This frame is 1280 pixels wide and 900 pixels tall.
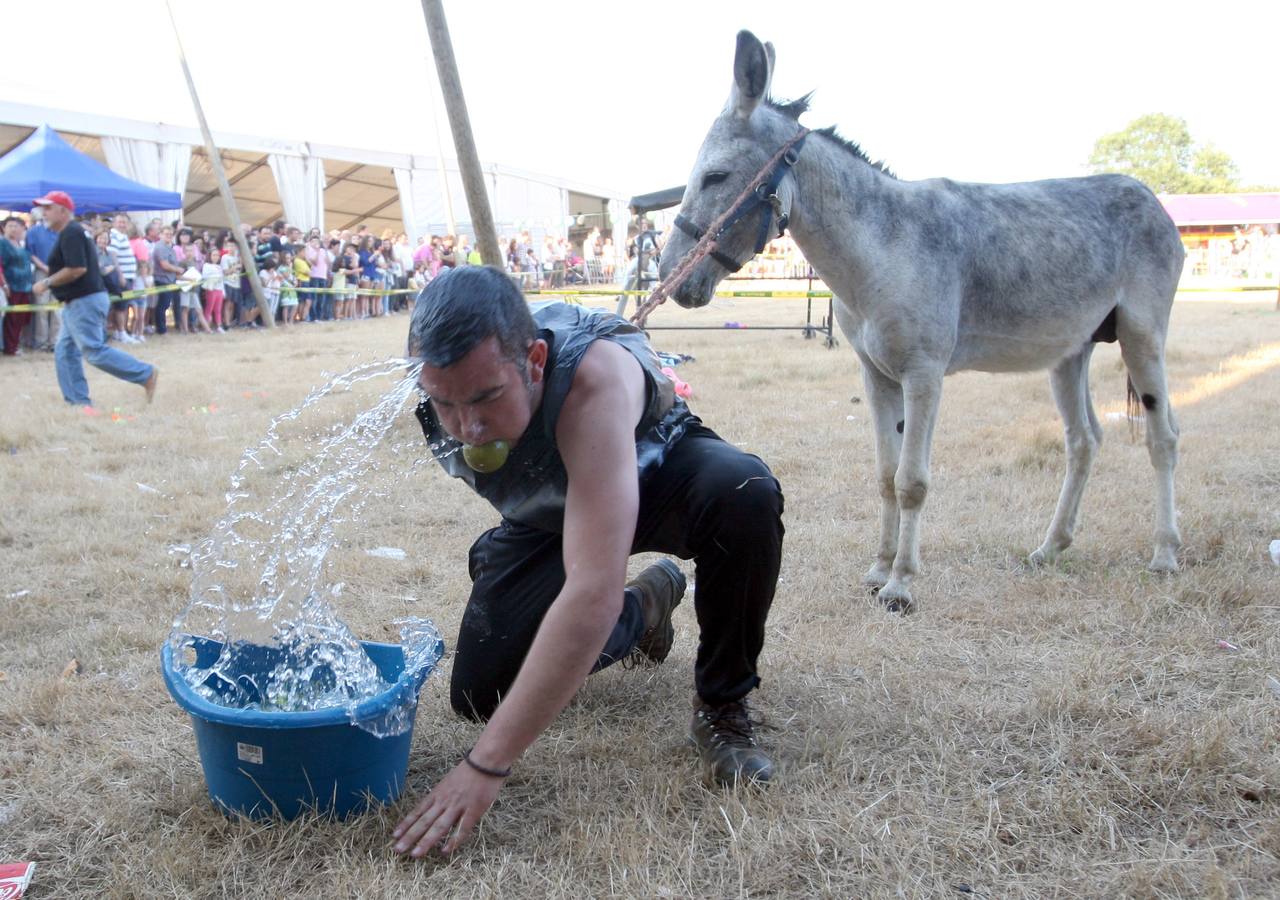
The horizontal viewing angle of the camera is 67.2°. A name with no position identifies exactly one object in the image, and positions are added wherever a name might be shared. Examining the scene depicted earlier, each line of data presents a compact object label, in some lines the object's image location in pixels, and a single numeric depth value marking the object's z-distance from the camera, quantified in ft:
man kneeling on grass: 6.65
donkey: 12.10
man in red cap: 26.58
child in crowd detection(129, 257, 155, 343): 50.19
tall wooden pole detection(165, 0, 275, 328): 53.56
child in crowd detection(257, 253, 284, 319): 59.93
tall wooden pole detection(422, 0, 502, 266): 17.90
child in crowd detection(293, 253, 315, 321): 62.28
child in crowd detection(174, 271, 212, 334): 53.61
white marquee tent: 60.13
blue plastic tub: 6.97
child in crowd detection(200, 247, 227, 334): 55.72
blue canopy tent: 45.83
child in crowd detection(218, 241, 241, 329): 57.57
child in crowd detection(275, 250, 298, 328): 60.49
